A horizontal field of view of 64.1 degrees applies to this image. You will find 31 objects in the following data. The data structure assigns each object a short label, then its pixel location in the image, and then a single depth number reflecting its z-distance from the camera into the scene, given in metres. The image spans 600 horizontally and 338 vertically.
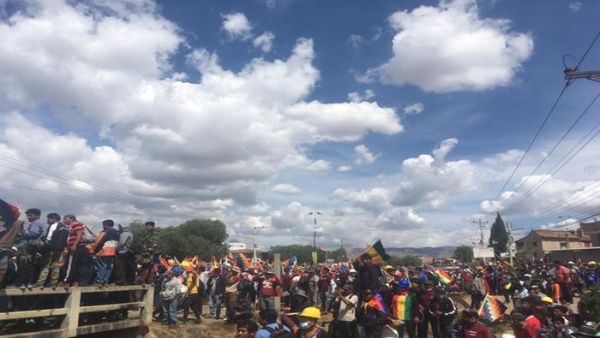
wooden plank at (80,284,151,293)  8.98
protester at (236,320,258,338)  6.14
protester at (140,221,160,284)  11.77
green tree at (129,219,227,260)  83.88
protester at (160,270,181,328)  12.84
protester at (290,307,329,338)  6.51
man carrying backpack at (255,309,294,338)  6.19
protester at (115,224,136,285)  10.66
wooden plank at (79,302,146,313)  8.76
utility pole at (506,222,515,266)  50.88
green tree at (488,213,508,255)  122.50
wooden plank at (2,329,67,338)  7.38
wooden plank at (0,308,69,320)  7.24
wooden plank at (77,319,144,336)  8.67
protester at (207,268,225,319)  16.80
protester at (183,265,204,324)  14.59
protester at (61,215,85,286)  9.33
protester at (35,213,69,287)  8.85
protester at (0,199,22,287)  8.30
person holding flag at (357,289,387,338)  10.00
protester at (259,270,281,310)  15.54
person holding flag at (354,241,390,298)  11.77
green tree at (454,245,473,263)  135.75
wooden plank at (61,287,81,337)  8.34
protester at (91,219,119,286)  10.26
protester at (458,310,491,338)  8.01
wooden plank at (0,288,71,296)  7.49
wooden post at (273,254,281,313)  18.34
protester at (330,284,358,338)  11.00
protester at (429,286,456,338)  11.40
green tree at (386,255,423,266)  138.23
